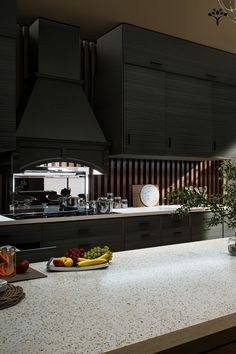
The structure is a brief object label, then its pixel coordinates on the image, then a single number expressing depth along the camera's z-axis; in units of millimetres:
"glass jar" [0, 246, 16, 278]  1538
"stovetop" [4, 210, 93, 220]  3396
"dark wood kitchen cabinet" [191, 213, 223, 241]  4195
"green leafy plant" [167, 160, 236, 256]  1846
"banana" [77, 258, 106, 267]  1640
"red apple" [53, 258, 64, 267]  1635
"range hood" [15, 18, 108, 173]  3469
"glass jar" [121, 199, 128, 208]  4305
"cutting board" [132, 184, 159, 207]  4410
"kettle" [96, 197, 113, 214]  3805
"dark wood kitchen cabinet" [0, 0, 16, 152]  3182
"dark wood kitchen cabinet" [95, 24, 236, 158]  3906
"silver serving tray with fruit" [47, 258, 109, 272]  1609
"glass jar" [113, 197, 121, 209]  4230
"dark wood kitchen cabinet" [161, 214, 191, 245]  3928
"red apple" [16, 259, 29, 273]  1569
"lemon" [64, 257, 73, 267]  1637
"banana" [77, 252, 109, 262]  1676
